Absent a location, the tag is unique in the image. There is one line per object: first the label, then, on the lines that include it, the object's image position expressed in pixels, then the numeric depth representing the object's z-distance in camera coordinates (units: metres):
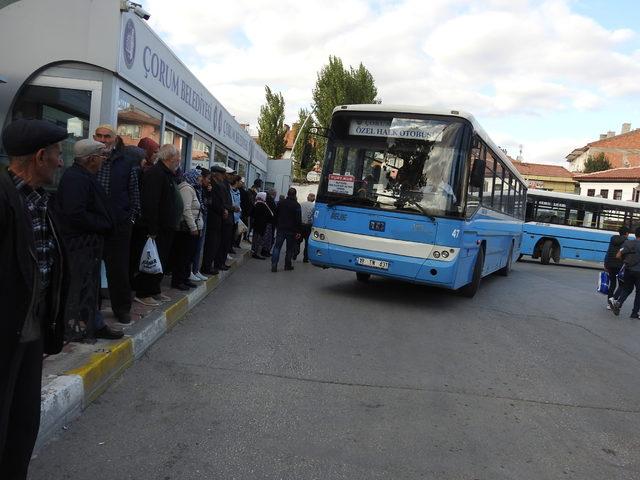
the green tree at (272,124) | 53.50
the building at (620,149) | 66.19
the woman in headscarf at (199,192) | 7.71
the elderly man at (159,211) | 6.07
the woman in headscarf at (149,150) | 6.77
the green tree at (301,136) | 50.74
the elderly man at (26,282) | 2.16
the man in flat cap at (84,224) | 4.30
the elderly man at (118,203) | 5.22
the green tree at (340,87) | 49.06
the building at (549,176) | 69.31
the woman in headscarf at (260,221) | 13.55
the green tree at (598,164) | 63.62
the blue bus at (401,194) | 8.60
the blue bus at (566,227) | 22.98
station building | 6.16
